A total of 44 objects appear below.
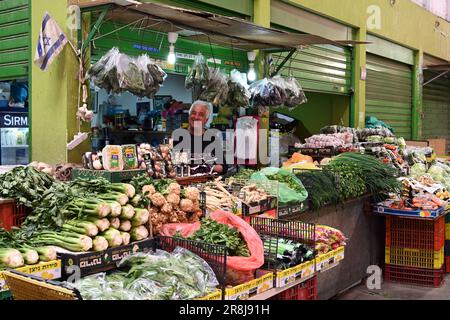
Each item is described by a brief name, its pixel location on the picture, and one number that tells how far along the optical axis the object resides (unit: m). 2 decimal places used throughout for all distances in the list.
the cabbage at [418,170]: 9.31
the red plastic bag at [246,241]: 3.57
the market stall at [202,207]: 3.34
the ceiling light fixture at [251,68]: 7.98
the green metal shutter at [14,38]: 6.11
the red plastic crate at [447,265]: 8.18
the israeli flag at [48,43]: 5.60
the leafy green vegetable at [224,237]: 3.74
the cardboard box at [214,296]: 3.14
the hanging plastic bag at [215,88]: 6.76
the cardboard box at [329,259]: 4.23
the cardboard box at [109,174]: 4.87
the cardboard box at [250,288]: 3.28
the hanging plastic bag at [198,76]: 6.61
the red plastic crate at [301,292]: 3.90
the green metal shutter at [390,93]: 12.85
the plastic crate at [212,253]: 3.42
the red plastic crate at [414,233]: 7.20
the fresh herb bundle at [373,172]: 7.33
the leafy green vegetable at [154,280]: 3.01
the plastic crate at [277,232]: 4.04
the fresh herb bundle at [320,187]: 6.02
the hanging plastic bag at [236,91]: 7.20
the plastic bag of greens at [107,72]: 5.41
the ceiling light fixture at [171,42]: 6.37
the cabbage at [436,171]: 9.71
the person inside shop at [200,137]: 6.92
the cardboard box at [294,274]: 3.70
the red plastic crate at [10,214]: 4.29
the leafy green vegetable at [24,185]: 4.31
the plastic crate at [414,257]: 7.25
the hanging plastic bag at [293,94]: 7.93
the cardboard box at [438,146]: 14.63
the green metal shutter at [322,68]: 9.76
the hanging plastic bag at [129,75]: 5.40
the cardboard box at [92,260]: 3.34
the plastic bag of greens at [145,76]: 5.60
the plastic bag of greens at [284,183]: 5.63
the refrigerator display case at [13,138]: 7.91
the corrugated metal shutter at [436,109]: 17.25
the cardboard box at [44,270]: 3.10
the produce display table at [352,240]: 6.28
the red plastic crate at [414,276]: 7.32
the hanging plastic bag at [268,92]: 7.64
